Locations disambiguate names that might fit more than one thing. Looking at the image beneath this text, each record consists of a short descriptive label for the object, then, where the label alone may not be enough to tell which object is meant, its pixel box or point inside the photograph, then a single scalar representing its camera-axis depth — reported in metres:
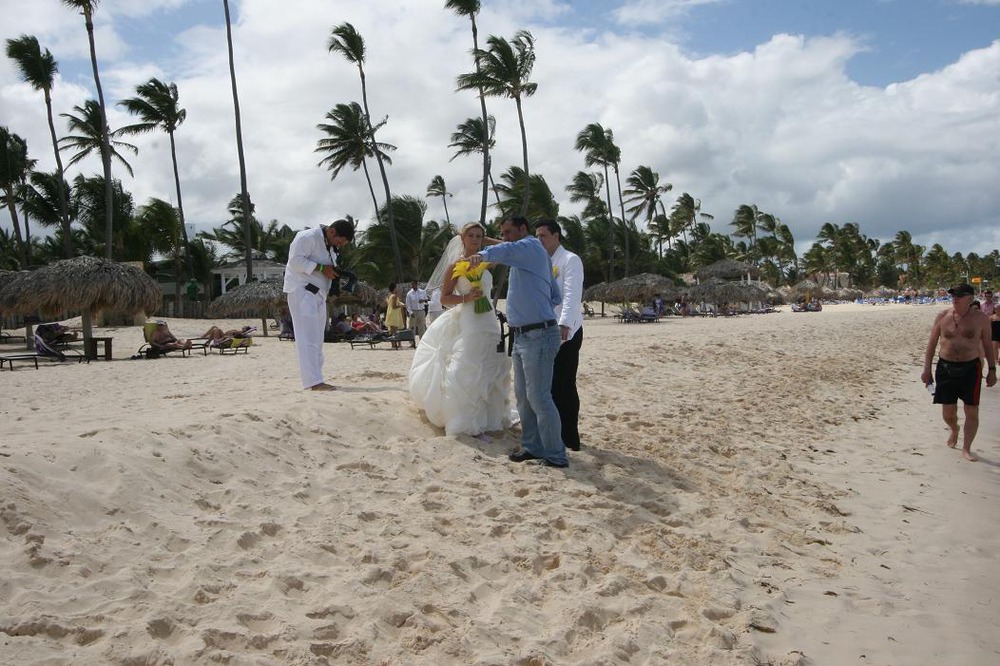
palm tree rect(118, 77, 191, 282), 33.41
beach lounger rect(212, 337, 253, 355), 15.03
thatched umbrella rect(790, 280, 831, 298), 63.12
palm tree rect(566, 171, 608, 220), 48.19
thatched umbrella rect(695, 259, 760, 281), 48.72
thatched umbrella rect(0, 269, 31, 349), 16.61
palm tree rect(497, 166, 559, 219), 37.91
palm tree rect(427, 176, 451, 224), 54.78
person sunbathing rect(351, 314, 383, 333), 17.94
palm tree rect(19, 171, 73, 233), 33.94
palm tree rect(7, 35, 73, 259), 30.23
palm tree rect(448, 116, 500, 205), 35.38
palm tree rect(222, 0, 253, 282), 29.61
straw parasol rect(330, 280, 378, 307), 25.33
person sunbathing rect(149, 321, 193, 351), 14.27
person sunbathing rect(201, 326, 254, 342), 15.42
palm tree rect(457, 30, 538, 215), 30.05
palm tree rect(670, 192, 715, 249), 65.38
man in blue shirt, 4.62
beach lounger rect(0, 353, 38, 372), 11.60
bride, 5.13
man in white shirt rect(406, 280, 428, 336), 16.72
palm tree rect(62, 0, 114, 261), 27.91
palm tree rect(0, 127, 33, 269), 30.52
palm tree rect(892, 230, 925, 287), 91.62
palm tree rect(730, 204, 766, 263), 77.12
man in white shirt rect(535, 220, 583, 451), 5.02
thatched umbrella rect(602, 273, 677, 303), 35.66
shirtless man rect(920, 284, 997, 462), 6.35
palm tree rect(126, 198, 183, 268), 35.47
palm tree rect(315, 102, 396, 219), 34.62
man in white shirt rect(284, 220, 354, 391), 6.35
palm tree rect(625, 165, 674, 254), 52.69
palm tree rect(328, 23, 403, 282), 32.94
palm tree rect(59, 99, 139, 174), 33.22
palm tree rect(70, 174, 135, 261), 35.78
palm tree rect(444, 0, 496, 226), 30.27
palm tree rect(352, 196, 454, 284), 39.28
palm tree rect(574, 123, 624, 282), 42.94
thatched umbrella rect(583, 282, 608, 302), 37.25
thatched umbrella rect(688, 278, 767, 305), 40.50
